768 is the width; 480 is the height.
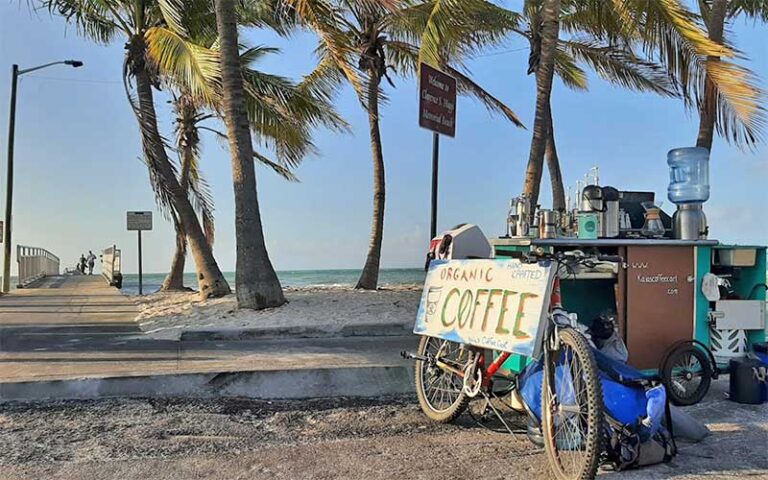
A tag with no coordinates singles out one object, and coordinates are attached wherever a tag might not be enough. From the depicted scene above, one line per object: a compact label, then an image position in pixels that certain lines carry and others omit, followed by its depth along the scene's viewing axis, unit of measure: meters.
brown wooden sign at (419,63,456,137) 7.60
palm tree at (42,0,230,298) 12.87
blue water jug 6.09
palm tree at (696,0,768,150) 9.62
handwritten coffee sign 4.09
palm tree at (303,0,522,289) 10.91
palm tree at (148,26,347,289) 11.28
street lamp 20.11
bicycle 3.54
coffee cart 5.48
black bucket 5.42
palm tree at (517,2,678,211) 15.19
